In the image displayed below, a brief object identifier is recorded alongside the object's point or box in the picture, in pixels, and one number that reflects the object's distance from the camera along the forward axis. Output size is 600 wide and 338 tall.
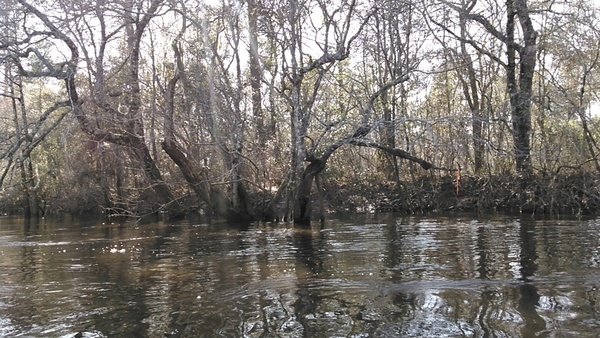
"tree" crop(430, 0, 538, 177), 19.69
